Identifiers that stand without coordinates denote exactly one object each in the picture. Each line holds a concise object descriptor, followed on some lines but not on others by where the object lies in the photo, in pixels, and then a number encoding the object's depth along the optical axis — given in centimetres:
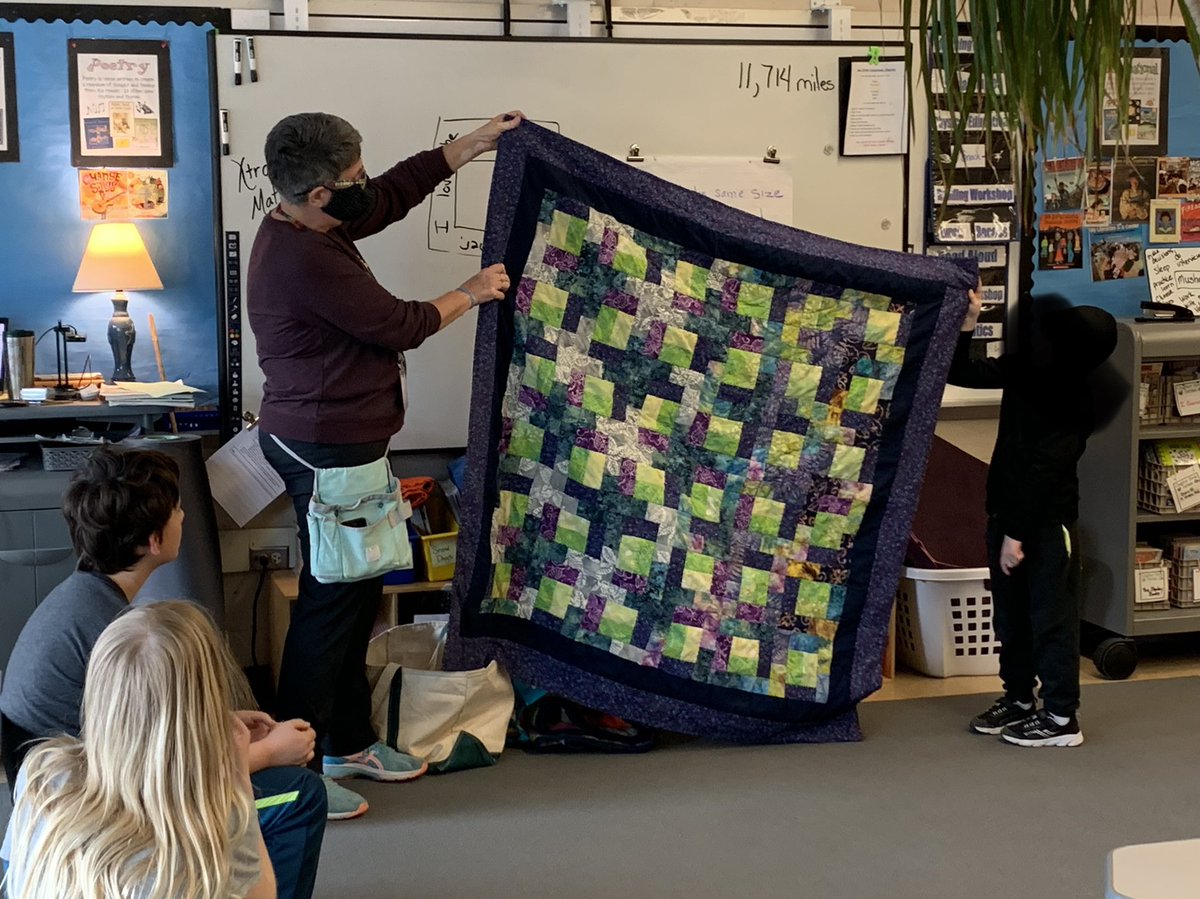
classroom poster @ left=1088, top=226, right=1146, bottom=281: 416
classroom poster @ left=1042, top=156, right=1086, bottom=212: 407
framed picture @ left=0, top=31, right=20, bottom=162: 337
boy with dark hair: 204
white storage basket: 378
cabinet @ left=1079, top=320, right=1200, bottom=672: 374
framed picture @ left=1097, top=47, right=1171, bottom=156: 414
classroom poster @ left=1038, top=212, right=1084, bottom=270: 410
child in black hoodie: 312
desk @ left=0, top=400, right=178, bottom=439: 320
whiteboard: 349
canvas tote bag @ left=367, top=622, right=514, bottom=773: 312
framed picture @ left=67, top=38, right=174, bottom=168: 340
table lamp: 335
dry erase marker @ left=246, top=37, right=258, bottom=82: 344
